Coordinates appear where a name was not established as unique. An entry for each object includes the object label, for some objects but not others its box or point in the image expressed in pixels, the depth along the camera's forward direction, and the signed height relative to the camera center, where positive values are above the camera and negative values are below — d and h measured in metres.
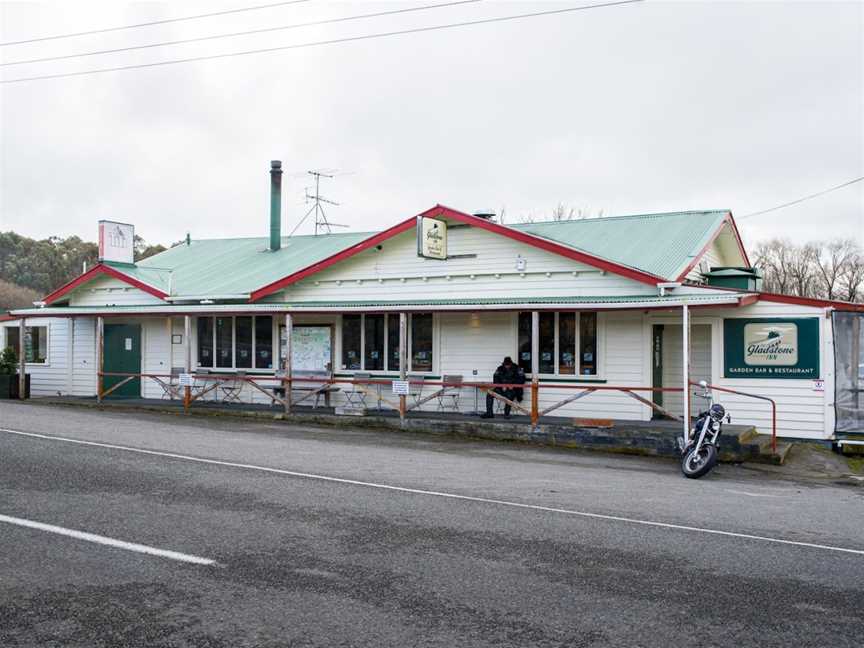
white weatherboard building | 16.73 +0.45
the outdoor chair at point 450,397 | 19.97 -1.29
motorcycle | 13.04 -1.58
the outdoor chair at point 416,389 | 20.17 -1.12
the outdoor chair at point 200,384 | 22.66 -1.15
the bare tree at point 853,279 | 57.38 +4.27
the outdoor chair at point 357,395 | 20.20 -1.28
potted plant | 24.95 -1.11
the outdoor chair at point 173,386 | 22.86 -1.21
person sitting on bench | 18.47 -0.77
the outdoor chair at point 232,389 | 22.36 -1.26
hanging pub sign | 19.19 +2.34
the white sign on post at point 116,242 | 24.86 +2.91
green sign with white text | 16.50 -0.12
